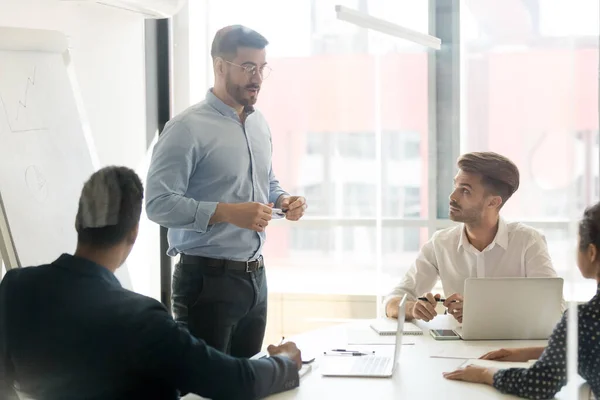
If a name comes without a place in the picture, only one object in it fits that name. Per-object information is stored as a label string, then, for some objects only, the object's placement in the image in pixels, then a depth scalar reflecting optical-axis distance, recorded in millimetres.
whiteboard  2363
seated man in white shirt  2805
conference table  1879
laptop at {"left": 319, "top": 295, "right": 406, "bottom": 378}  2037
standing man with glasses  2508
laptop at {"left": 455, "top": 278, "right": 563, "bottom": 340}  2340
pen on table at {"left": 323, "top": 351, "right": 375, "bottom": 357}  2248
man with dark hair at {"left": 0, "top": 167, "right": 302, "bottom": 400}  1696
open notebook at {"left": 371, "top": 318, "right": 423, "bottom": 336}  2525
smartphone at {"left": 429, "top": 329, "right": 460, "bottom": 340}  2463
